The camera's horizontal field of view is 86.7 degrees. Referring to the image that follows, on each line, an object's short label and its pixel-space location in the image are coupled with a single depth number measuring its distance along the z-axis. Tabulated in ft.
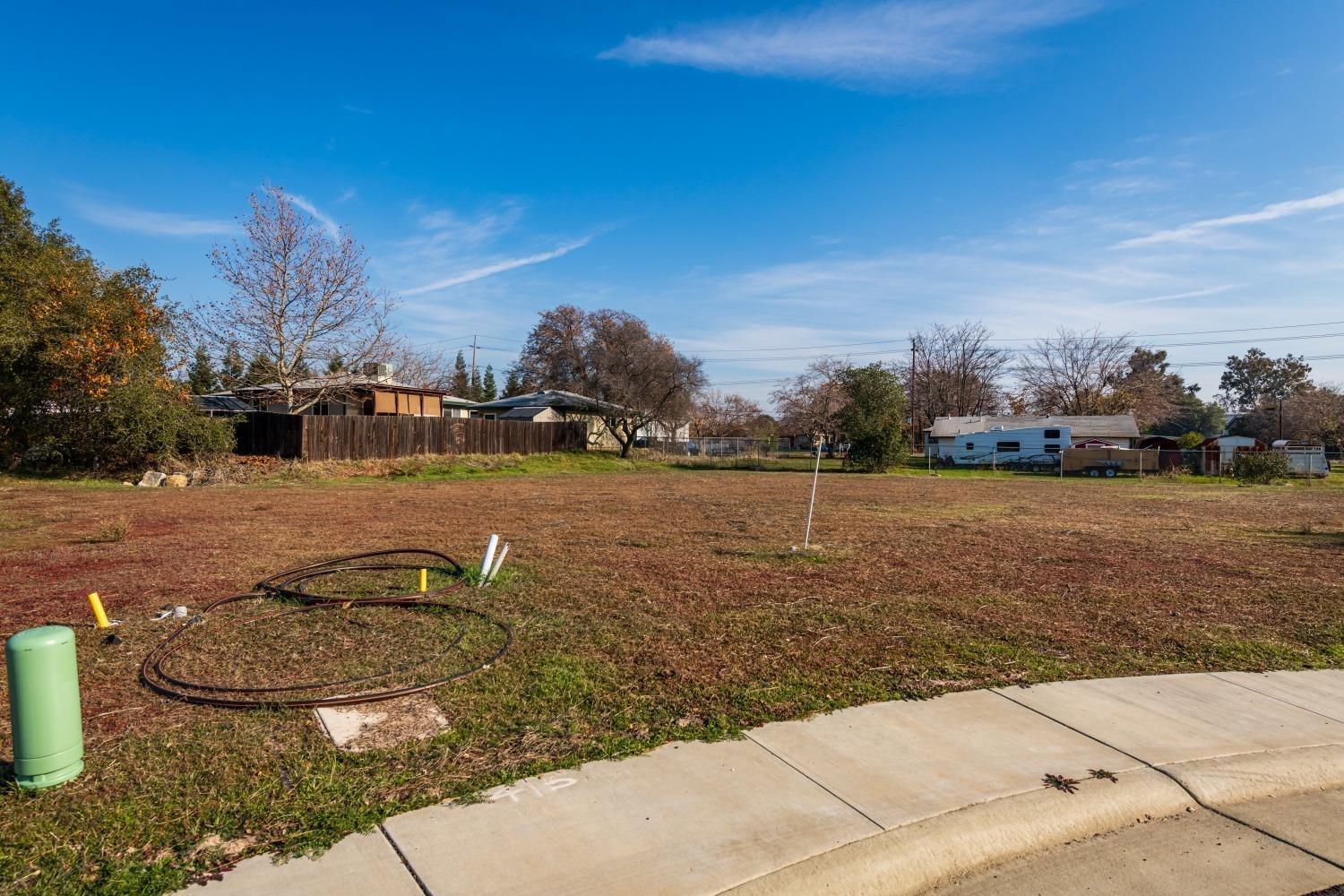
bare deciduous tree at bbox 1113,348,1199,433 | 201.66
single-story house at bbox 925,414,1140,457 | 149.07
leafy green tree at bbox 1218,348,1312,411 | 278.46
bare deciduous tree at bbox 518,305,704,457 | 139.03
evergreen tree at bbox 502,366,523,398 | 214.83
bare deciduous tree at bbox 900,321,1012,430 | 228.84
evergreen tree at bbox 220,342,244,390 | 92.02
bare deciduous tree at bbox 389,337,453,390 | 192.72
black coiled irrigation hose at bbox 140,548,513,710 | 14.07
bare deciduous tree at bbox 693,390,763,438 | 247.91
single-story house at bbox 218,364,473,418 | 102.01
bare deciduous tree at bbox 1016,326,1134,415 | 204.95
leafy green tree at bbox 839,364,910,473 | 122.52
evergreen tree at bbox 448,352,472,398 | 258.98
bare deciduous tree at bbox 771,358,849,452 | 202.59
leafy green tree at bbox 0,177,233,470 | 68.39
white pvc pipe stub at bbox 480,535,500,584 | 24.88
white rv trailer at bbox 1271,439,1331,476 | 107.55
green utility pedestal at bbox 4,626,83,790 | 10.06
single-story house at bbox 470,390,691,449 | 153.07
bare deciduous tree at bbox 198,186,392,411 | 91.50
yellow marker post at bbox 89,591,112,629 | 18.47
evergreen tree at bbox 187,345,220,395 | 90.80
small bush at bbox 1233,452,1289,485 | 99.14
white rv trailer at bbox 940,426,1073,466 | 141.90
